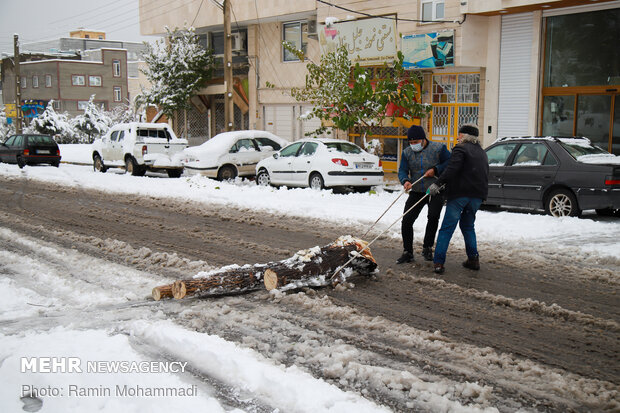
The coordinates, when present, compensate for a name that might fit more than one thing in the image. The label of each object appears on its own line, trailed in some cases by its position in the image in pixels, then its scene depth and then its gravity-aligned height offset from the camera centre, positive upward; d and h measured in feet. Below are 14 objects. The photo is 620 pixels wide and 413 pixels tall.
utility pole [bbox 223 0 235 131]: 71.97 +6.91
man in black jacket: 24.32 -2.35
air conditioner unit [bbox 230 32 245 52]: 90.48 +13.01
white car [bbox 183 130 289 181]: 62.39 -2.82
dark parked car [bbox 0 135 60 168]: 80.12 -3.18
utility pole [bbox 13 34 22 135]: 128.67 +8.89
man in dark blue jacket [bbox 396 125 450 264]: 25.94 -2.15
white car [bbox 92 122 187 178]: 67.46 -2.48
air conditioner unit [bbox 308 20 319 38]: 79.69 +13.20
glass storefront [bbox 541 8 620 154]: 51.34 +4.48
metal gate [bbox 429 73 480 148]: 62.08 +2.53
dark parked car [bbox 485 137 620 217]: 35.88 -2.98
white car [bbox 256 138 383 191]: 51.11 -3.35
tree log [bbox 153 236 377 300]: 20.86 -5.29
